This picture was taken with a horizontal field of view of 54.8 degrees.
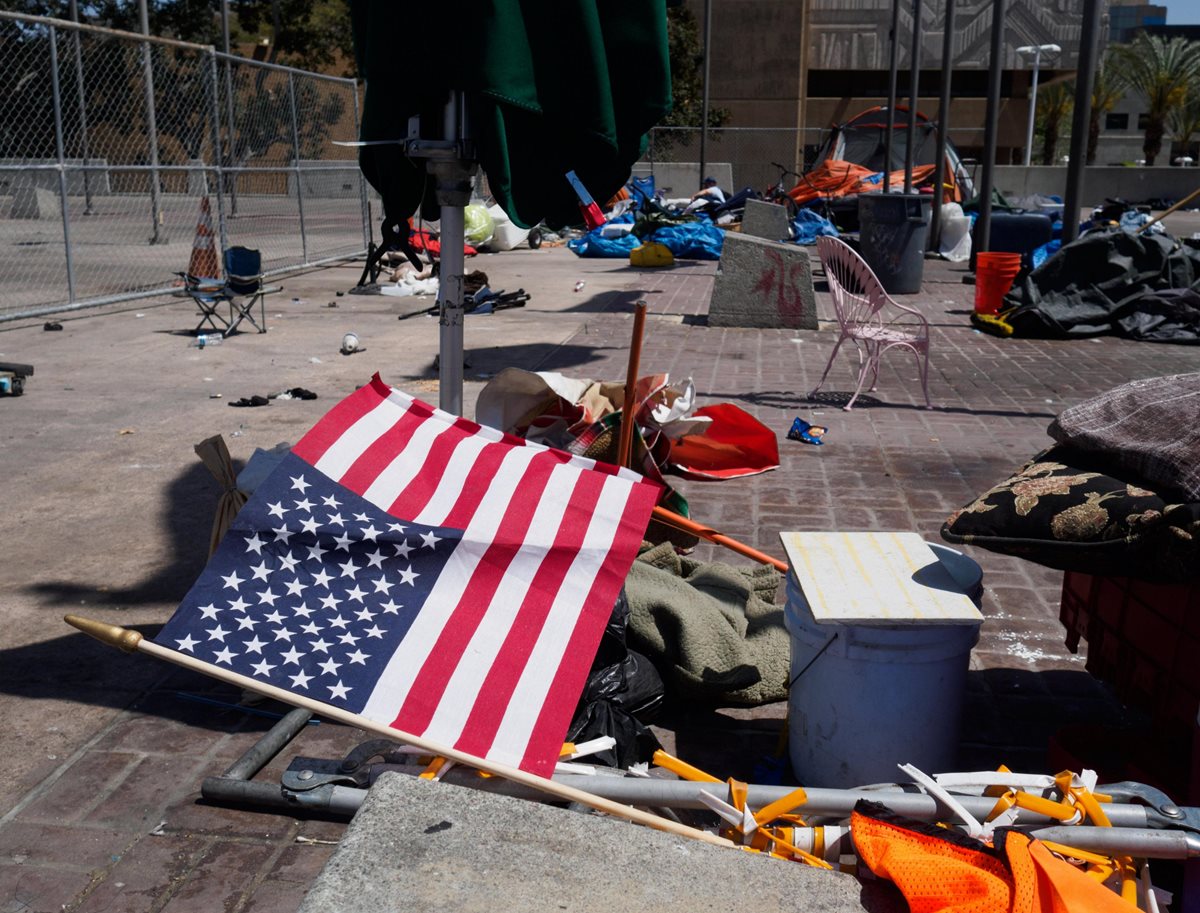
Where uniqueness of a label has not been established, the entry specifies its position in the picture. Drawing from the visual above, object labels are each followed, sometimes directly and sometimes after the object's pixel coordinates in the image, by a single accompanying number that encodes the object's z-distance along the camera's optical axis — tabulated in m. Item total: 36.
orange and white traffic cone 12.18
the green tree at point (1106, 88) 54.69
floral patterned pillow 2.60
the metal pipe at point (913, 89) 20.17
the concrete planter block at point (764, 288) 12.01
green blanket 3.76
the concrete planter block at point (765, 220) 19.61
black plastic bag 3.33
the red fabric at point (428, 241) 15.97
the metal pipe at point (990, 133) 15.59
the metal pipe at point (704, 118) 28.31
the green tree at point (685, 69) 42.69
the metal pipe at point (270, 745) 3.27
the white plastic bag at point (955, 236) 20.20
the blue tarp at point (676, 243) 20.73
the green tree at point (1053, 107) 55.38
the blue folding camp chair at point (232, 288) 10.95
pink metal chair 8.32
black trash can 14.54
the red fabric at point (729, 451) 6.52
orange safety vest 2.15
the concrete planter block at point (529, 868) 2.09
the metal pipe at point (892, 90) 21.89
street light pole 37.50
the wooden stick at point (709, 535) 4.35
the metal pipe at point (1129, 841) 2.49
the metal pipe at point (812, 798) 2.62
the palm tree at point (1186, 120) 53.78
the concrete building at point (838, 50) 50.53
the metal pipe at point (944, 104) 18.45
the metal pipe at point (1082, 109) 11.56
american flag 2.74
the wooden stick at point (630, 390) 3.99
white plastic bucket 3.05
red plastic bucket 12.48
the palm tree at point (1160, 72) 53.66
